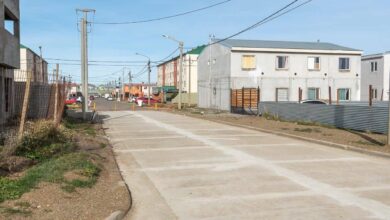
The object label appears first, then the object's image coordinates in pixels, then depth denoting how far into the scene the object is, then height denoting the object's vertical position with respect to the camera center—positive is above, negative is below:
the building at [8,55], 20.40 +1.71
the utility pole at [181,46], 51.28 +5.08
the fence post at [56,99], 17.11 -0.19
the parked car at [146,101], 76.98 -1.03
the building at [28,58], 54.07 +4.22
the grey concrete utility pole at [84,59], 31.98 +2.31
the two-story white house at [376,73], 56.22 +2.74
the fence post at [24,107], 11.70 -0.33
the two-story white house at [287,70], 48.62 +2.59
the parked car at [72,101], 68.76 -1.05
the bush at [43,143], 11.85 -1.34
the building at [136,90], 128.44 +1.36
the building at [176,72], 96.38 +5.17
